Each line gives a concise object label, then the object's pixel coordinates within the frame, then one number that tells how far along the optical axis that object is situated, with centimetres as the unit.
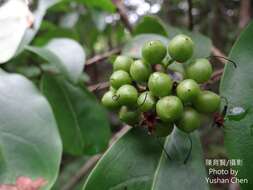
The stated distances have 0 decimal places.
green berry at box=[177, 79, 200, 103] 8
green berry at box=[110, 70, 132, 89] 8
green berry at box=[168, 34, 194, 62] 8
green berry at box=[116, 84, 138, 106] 8
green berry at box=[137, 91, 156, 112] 8
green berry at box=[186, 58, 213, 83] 8
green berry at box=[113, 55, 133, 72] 9
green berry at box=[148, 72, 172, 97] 8
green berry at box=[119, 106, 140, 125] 8
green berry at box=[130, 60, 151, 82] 8
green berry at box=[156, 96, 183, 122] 8
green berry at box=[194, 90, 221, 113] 8
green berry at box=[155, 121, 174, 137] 8
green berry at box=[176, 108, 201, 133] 8
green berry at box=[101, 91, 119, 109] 8
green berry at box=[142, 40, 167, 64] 8
